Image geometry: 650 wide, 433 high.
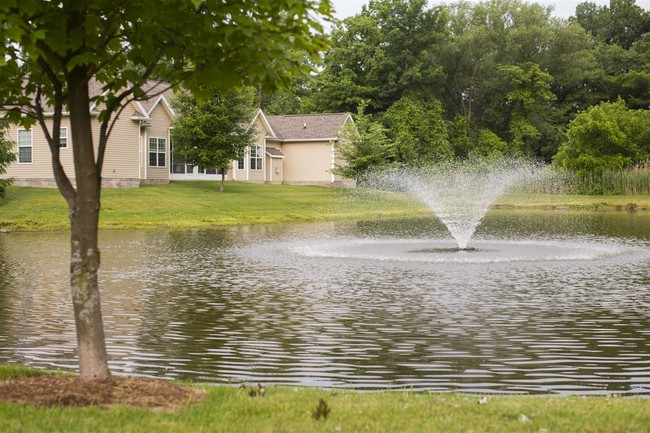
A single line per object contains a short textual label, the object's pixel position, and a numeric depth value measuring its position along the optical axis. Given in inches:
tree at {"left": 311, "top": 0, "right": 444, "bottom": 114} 3294.8
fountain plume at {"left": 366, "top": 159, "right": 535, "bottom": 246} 2048.5
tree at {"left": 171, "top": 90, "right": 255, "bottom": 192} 2028.8
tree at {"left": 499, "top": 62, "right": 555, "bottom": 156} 3385.8
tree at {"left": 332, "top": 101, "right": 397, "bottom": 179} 2428.6
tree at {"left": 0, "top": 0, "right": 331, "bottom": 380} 285.0
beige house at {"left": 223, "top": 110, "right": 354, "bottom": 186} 2645.2
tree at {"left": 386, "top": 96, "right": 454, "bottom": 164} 3118.4
